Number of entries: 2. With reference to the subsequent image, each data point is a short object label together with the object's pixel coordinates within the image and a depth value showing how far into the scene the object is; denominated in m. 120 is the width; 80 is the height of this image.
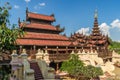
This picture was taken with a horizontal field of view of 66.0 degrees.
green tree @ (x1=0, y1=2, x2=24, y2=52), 7.49
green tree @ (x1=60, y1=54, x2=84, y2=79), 11.23
